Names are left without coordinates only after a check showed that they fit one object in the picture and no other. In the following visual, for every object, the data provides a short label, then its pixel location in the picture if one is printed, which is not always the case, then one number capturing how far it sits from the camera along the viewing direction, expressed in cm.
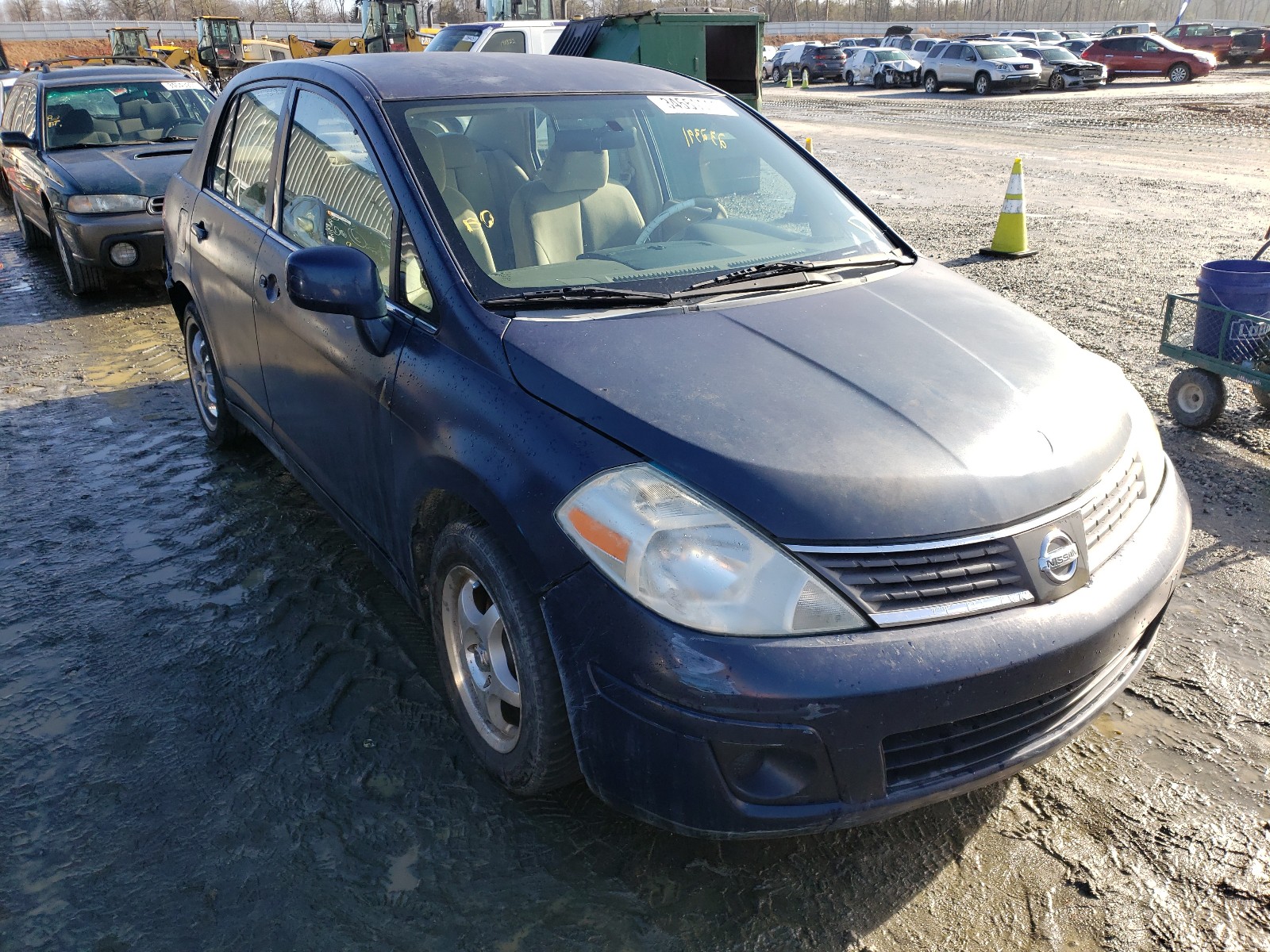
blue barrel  465
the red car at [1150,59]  3127
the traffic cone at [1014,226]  883
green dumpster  1349
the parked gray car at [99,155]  791
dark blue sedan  198
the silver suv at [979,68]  2983
